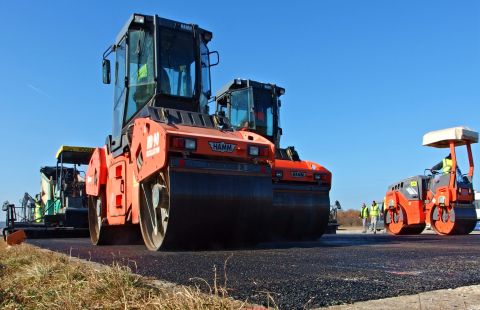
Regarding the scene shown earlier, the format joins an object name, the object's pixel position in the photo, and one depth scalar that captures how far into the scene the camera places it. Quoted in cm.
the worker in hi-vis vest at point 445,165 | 1211
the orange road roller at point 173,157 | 539
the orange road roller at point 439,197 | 1142
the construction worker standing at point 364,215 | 2246
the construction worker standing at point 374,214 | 2017
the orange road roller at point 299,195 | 805
